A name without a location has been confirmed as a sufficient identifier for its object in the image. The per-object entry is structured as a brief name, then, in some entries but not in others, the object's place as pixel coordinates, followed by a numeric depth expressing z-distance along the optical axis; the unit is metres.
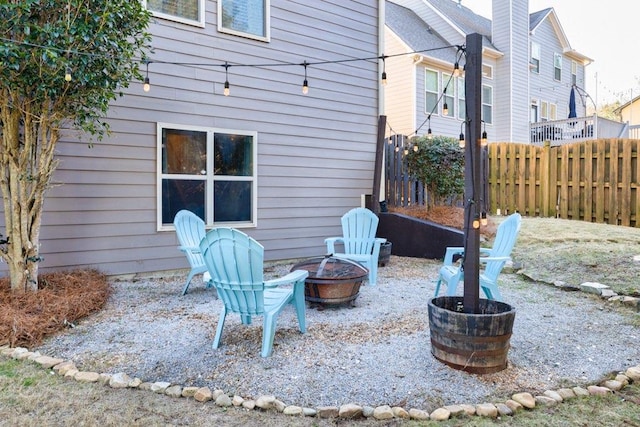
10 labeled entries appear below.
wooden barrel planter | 2.63
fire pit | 4.07
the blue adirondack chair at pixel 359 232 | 5.76
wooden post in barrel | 2.79
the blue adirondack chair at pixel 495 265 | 4.01
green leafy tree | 3.71
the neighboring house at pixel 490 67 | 13.55
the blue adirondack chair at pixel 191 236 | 4.77
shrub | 7.90
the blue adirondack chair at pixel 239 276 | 3.04
